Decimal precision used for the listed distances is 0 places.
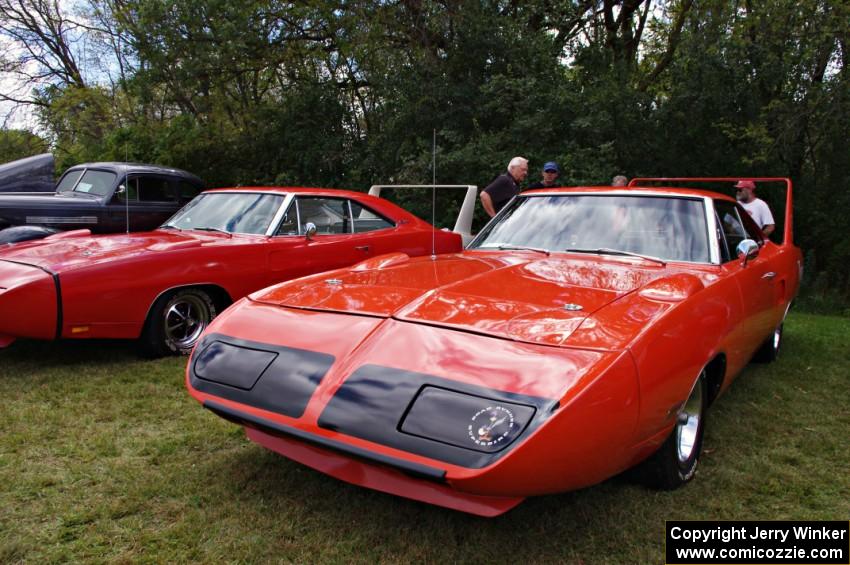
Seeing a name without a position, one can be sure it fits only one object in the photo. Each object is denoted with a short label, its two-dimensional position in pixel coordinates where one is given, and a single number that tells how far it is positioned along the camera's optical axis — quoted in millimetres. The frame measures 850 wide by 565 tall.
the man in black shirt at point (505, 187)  6648
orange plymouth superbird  1954
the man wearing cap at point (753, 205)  7041
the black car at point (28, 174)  8641
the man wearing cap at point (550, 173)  6872
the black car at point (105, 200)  7664
